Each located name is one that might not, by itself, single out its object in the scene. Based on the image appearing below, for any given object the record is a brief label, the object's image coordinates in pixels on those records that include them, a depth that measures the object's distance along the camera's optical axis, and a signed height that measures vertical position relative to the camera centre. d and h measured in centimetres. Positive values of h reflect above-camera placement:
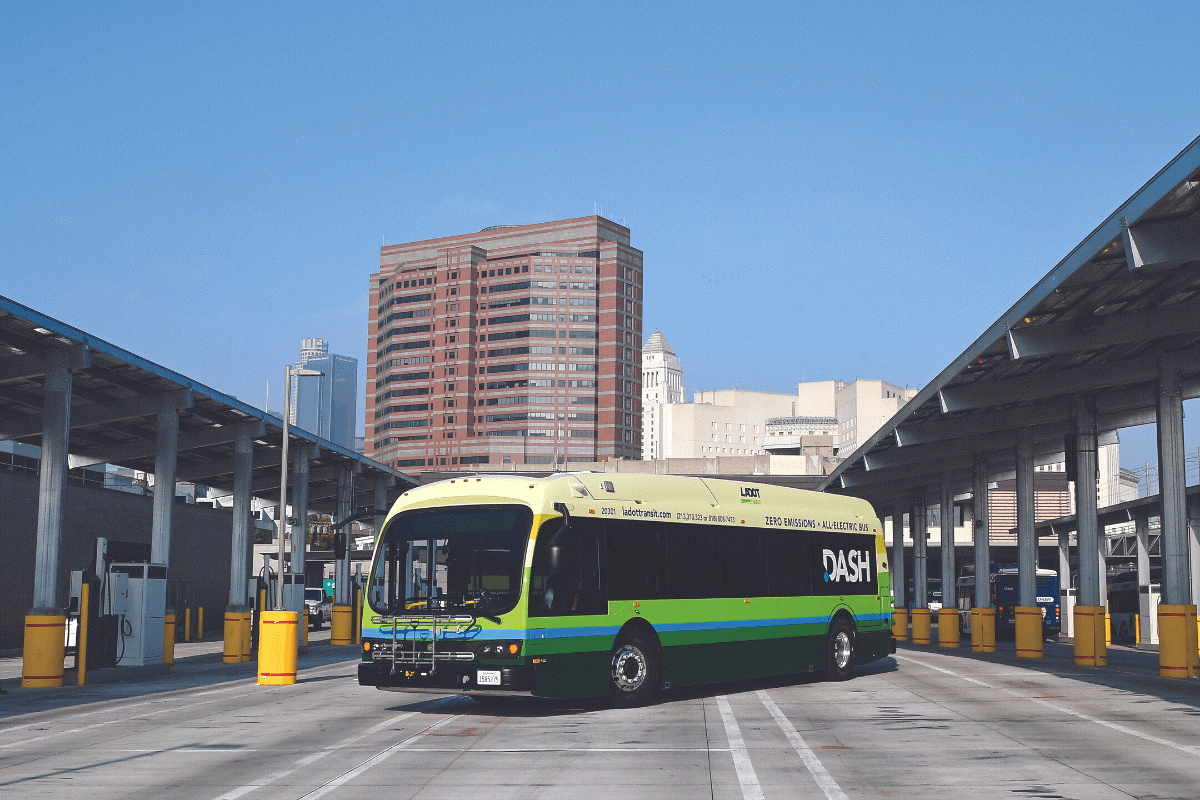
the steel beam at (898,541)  6301 +80
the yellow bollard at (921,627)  4250 -242
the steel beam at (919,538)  5856 +91
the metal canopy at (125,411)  2406 +364
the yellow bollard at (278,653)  2262 -187
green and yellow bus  1551 -48
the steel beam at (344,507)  3891 +166
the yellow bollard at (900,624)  4985 -277
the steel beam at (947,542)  5091 +62
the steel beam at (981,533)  4297 +86
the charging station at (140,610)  2639 -132
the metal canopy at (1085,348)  1916 +457
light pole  2834 +314
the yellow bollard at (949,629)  3988 -229
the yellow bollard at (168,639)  2686 -196
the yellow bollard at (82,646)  2328 -186
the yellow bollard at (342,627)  3912 -243
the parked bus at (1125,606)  5333 -207
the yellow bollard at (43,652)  2227 -189
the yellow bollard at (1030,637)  3150 -199
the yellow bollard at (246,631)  3056 -200
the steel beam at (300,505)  4191 +157
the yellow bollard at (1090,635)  2819 -173
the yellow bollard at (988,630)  3653 -213
